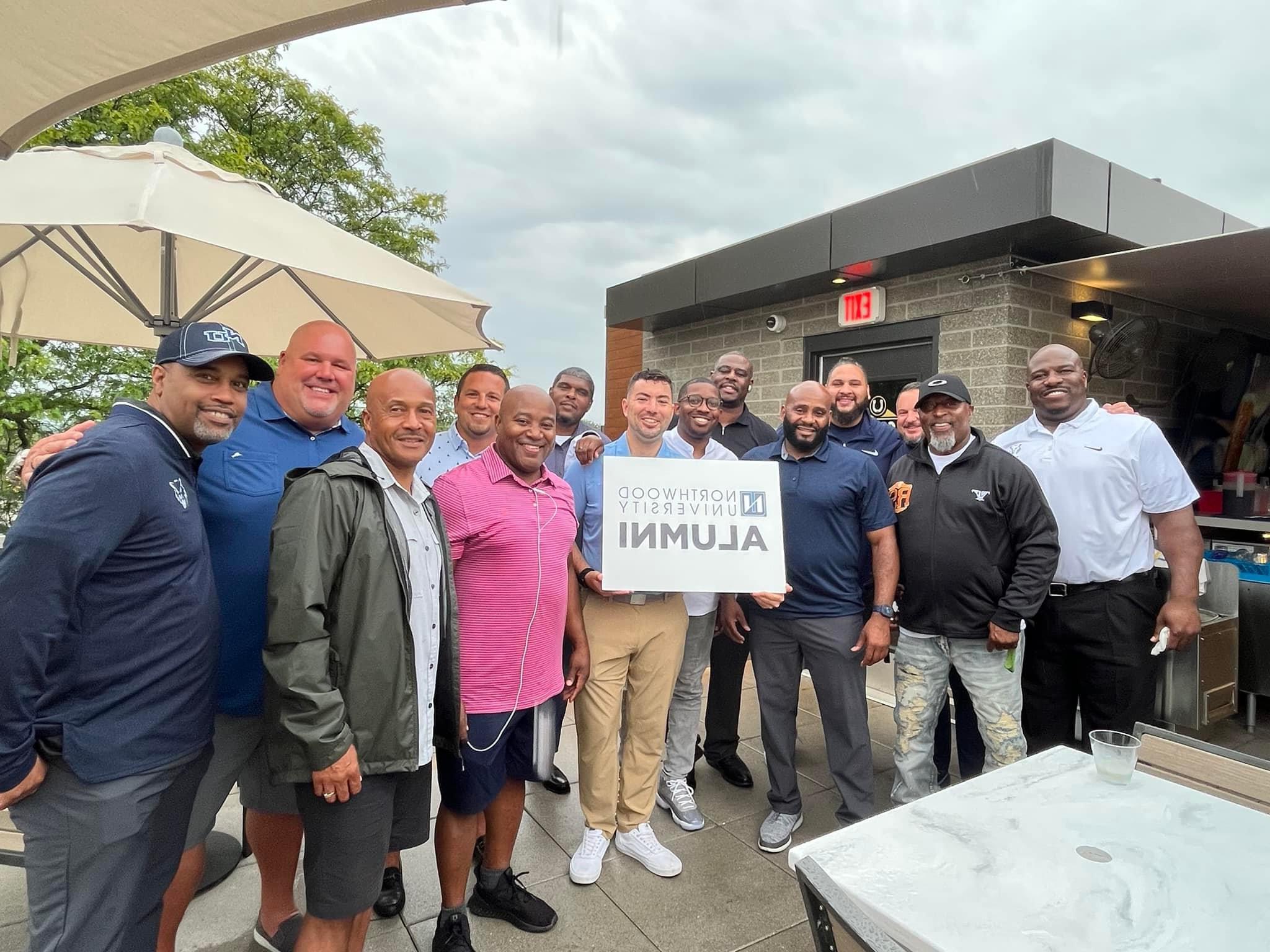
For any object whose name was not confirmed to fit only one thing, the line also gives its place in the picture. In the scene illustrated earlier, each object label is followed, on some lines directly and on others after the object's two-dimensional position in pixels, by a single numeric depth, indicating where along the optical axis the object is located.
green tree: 7.93
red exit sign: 5.57
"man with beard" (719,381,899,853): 2.95
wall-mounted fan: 5.03
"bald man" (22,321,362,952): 1.93
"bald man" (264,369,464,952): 1.63
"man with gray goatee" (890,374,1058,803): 2.76
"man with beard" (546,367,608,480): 3.88
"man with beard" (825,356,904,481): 3.64
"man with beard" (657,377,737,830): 3.27
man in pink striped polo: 2.26
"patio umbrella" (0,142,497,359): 1.90
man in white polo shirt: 2.90
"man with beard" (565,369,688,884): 2.80
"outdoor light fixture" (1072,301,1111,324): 4.93
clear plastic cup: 1.67
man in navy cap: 1.36
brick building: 4.22
